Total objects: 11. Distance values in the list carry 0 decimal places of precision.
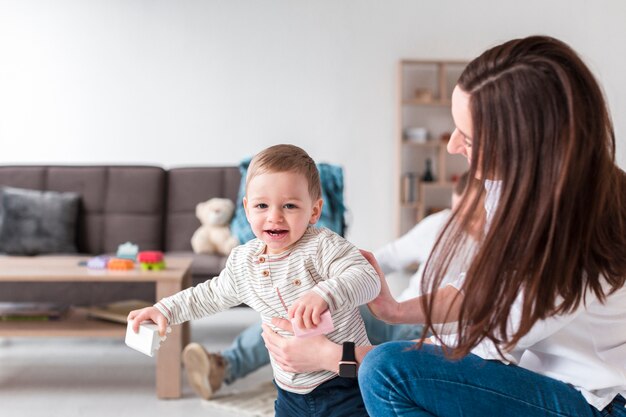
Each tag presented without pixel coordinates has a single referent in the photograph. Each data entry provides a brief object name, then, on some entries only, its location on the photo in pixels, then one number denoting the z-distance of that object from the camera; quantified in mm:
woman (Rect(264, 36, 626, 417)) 1132
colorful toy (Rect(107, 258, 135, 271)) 3008
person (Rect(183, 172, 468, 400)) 2748
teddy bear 4008
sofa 4164
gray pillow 3898
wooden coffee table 2807
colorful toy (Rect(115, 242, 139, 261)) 3151
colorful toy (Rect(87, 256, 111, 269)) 3066
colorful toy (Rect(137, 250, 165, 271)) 3021
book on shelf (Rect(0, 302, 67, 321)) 3062
